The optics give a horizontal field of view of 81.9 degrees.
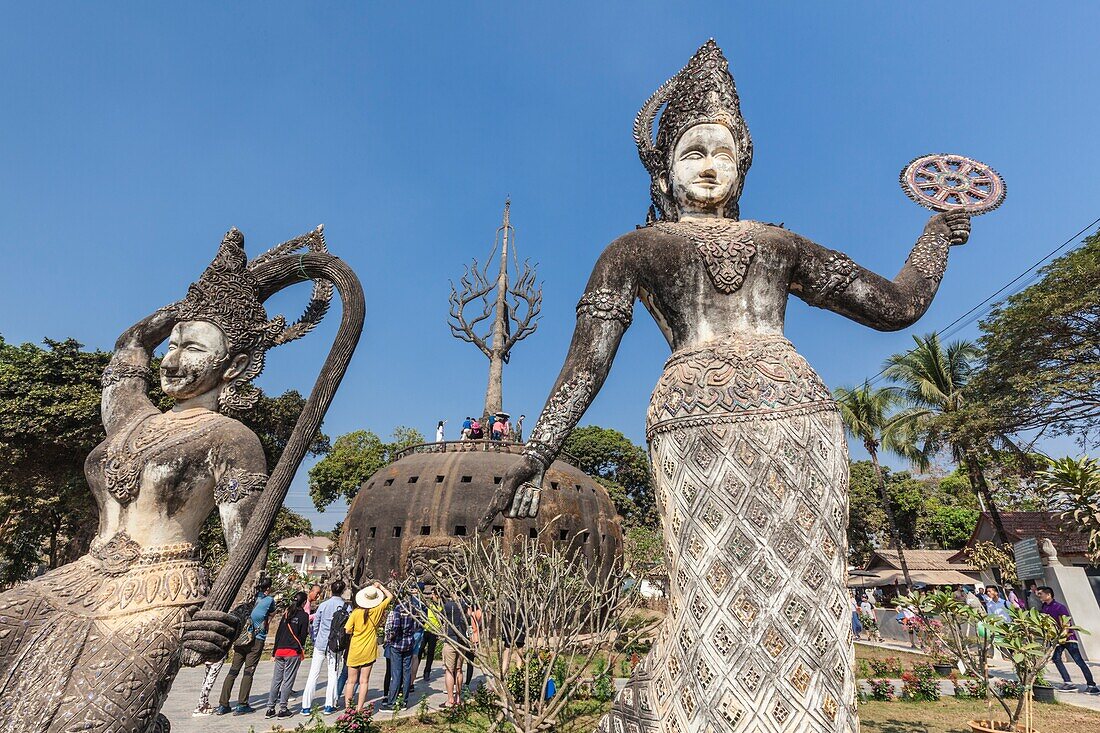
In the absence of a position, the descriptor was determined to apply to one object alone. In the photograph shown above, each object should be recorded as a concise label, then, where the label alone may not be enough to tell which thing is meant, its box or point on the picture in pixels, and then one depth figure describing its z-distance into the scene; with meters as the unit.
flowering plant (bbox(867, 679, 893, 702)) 10.38
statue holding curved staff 2.39
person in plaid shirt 8.88
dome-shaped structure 18.72
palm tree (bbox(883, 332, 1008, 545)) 23.64
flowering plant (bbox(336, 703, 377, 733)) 6.80
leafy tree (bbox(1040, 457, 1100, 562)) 7.42
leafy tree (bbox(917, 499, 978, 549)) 40.56
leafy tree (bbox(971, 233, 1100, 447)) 15.09
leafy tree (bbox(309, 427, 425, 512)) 41.16
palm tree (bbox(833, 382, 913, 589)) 29.62
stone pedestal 14.55
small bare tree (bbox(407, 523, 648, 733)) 7.18
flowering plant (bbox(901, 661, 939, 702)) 10.27
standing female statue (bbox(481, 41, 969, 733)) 2.02
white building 62.83
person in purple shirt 9.96
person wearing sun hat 8.43
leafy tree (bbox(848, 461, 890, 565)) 37.25
